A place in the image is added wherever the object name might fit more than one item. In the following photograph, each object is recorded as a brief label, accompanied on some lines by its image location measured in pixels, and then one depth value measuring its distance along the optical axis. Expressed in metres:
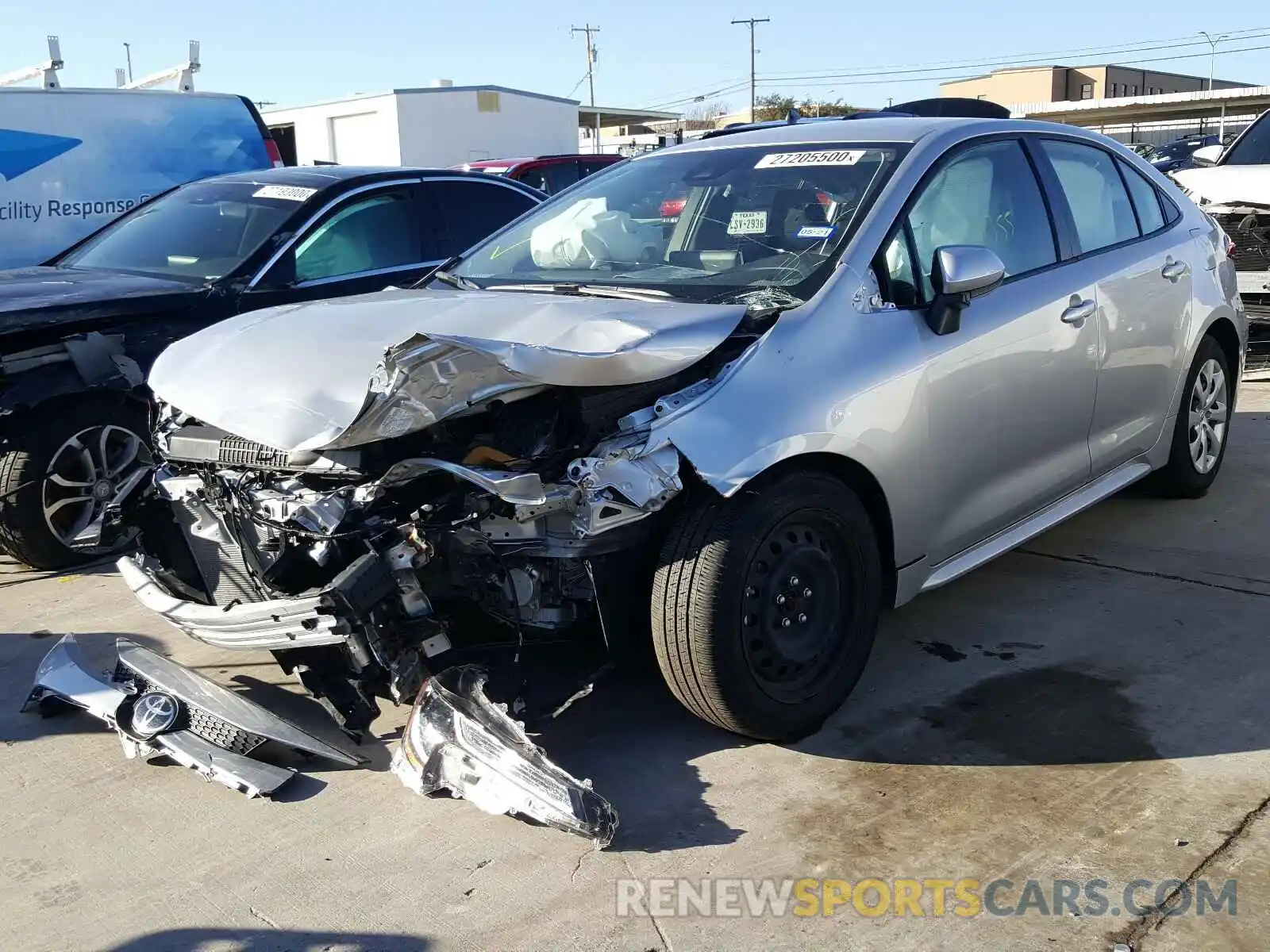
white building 20.80
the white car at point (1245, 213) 8.12
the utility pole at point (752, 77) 73.82
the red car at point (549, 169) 13.80
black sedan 5.09
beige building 82.19
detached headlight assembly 3.02
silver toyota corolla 3.10
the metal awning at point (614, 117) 32.88
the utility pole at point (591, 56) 70.69
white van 8.75
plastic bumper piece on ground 3.43
